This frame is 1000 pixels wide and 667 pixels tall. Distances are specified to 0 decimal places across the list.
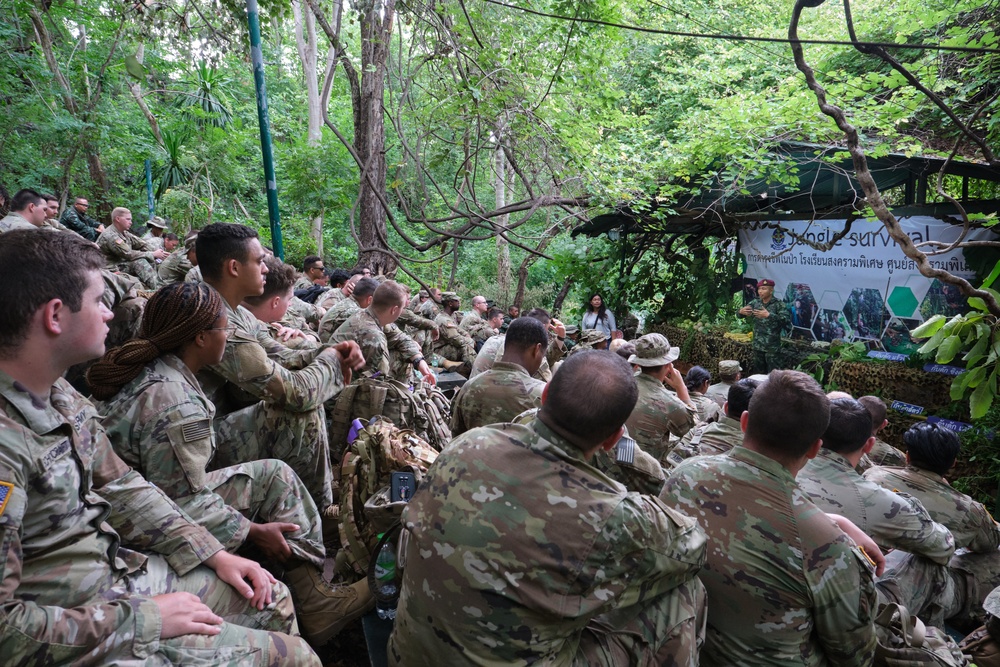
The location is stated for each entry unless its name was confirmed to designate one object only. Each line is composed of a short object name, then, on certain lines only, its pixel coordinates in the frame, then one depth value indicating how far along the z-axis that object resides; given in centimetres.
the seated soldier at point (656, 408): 423
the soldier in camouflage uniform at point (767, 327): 892
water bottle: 263
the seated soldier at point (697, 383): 593
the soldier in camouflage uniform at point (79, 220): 955
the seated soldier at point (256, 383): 302
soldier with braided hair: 231
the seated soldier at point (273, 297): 396
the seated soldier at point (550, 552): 174
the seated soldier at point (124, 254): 727
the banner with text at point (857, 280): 738
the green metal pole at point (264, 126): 579
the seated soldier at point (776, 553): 202
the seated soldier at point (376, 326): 490
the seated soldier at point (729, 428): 348
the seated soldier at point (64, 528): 149
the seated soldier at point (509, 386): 384
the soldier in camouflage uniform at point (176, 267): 573
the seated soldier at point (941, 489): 315
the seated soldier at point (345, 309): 594
